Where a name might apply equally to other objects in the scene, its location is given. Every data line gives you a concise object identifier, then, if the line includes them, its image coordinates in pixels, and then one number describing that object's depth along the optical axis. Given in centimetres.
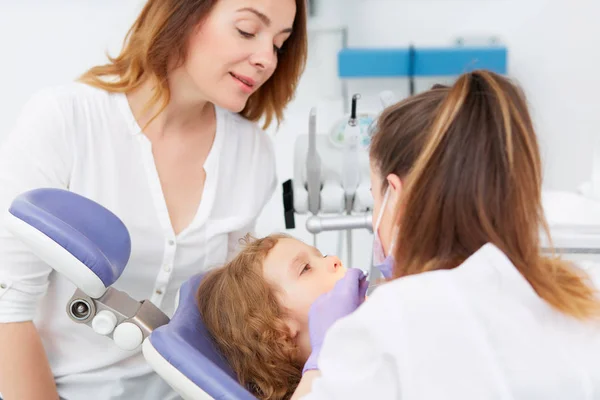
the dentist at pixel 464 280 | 86
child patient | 134
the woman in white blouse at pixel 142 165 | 144
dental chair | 111
